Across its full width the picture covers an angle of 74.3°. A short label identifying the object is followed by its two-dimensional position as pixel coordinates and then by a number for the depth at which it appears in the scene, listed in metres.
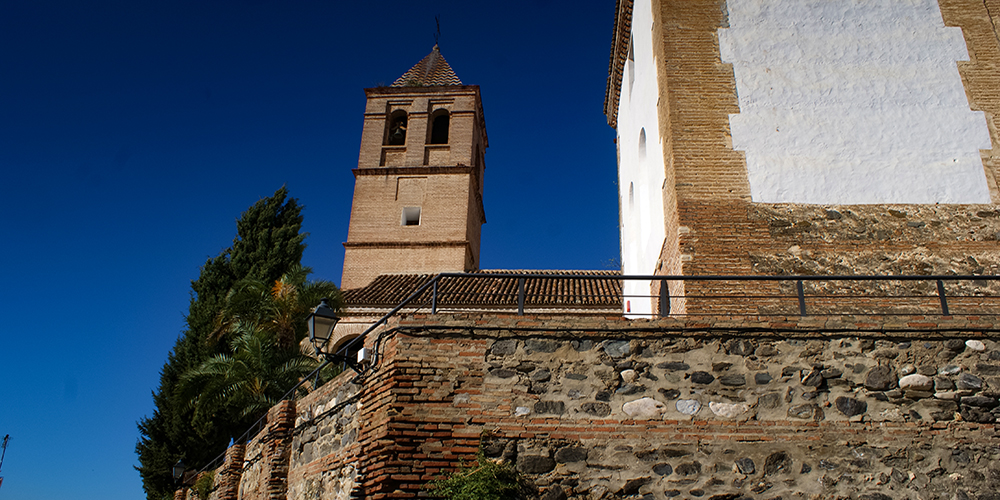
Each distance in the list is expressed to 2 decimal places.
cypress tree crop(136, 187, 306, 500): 18.06
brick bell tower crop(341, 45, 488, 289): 23.84
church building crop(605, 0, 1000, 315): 8.27
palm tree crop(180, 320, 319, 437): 13.34
